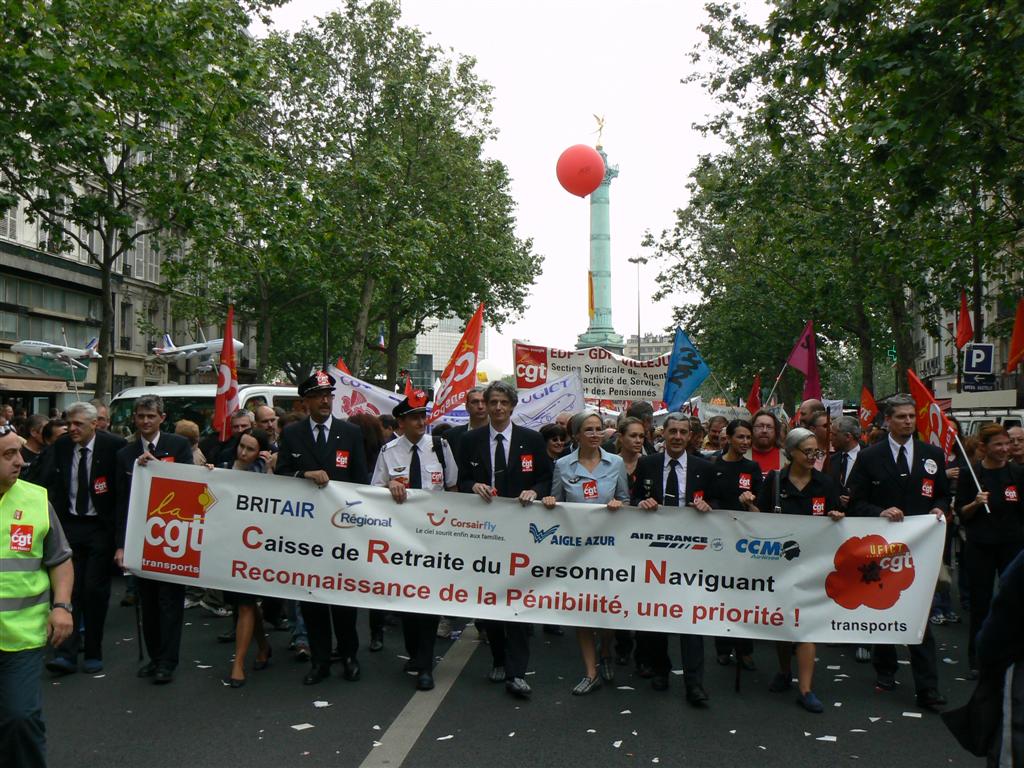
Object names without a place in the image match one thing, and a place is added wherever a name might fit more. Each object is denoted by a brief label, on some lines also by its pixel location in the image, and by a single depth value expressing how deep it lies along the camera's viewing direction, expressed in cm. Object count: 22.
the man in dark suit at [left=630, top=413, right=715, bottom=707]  689
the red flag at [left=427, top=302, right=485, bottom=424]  1130
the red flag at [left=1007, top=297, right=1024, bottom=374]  1512
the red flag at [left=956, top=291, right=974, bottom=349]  2070
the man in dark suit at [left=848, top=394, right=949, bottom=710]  690
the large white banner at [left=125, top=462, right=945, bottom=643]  667
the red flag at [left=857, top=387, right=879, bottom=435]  1684
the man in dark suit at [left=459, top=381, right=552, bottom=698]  715
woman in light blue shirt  692
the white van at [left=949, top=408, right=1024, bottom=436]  1389
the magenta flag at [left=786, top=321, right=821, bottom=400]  1652
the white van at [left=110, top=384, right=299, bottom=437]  1646
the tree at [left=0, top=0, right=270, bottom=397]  1636
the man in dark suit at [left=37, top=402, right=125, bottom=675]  727
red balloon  1947
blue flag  1366
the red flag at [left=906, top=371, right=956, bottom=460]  842
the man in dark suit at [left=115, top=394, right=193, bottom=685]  695
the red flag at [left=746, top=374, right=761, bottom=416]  2265
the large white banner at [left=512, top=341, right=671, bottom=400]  1528
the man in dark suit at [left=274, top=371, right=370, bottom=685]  700
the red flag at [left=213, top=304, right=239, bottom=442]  1038
